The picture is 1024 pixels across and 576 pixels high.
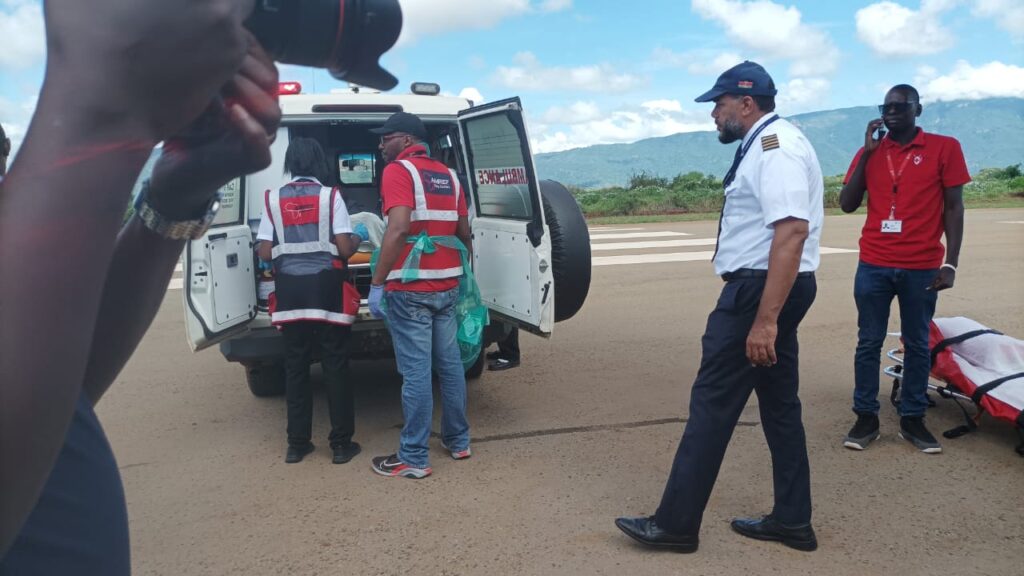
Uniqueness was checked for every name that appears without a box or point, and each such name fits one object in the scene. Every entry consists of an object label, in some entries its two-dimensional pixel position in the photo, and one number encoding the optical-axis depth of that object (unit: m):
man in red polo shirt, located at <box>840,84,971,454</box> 4.73
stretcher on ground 4.62
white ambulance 4.83
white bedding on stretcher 4.65
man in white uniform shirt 3.30
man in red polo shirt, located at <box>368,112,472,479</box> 4.51
